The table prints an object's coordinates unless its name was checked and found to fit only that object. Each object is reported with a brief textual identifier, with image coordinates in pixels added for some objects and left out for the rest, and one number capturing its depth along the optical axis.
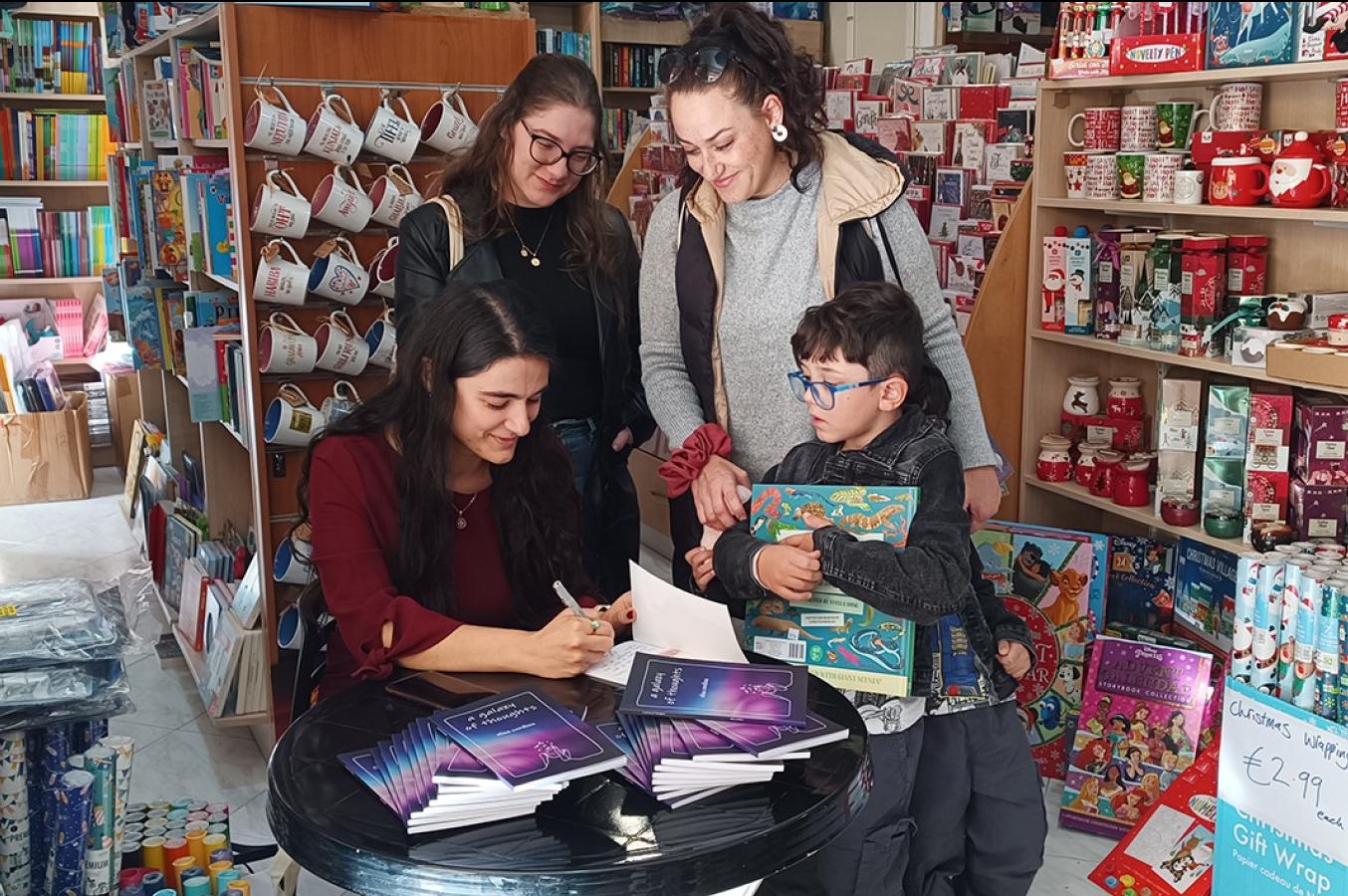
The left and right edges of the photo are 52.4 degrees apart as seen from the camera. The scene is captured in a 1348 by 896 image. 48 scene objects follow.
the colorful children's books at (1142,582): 3.30
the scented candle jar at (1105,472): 3.28
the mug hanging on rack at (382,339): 3.22
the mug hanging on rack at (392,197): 3.11
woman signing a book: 1.83
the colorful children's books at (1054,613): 3.24
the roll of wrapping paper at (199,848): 1.97
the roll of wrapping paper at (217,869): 1.92
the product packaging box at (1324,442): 2.74
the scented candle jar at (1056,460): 3.44
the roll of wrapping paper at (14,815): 1.63
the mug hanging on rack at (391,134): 3.06
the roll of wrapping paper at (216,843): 1.98
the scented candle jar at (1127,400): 3.35
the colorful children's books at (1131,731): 2.97
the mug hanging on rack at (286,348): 3.05
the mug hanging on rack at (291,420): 3.08
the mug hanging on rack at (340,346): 3.13
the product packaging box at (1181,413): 3.07
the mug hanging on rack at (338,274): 3.08
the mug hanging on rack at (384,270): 3.18
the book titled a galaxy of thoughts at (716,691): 1.56
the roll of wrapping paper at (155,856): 1.96
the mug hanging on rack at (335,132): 2.99
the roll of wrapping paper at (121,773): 1.72
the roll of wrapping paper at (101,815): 1.67
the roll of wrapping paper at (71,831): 1.64
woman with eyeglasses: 2.37
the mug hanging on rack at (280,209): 2.94
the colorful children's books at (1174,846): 2.62
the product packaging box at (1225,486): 2.96
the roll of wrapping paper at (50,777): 1.68
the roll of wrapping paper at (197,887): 1.87
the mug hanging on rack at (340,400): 3.15
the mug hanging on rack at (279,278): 3.00
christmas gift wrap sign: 2.25
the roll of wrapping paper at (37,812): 1.69
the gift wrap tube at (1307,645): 2.38
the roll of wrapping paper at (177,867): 1.94
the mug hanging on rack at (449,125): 3.14
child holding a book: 1.88
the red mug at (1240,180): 2.84
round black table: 1.31
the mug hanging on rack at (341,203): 3.02
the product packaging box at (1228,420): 2.94
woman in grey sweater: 2.07
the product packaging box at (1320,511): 2.76
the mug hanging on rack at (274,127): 2.93
